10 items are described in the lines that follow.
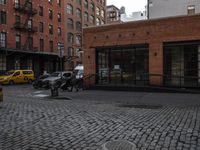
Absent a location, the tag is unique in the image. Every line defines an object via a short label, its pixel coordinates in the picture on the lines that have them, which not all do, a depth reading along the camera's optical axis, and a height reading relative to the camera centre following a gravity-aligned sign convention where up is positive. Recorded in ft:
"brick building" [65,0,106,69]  124.39 +36.55
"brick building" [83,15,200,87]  42.24 +5.09
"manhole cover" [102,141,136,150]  13.19 -5.25
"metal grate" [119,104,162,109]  28.66 -5.06
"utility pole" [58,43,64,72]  43.06 +5.25
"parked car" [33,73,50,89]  57.57 -3.11
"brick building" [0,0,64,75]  89.46 +21.04
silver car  56.51 -1.77
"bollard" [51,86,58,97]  38.83 -3.72
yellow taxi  72.16 -1.54
